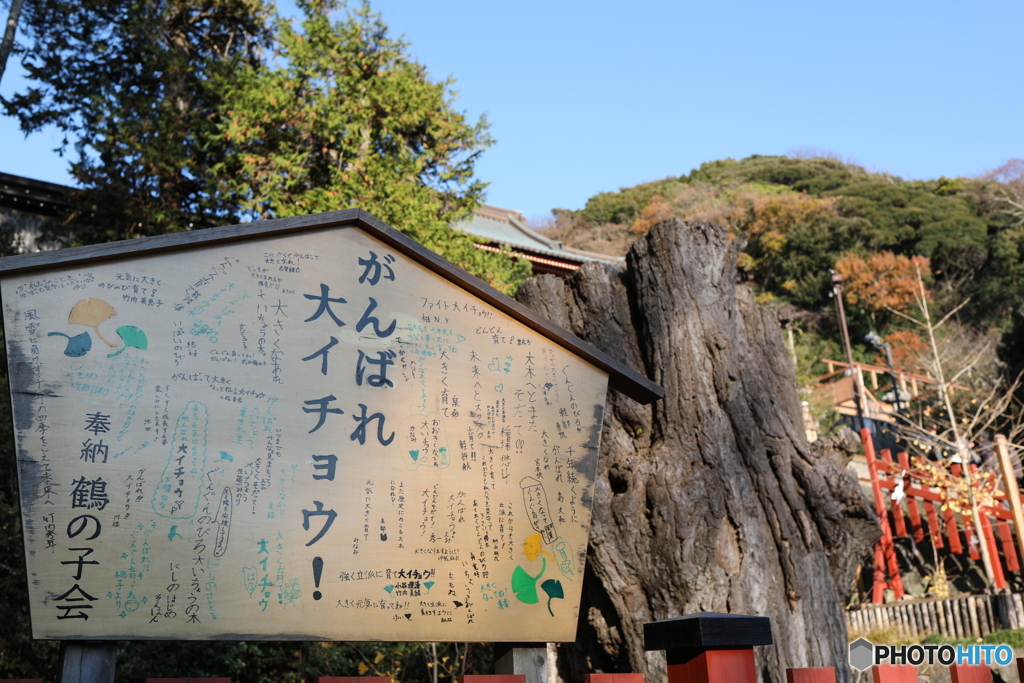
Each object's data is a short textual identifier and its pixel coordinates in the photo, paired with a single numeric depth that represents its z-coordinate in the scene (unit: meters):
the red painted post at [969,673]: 1.90
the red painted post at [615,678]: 1.82
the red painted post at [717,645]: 1.79
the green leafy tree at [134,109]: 8.87
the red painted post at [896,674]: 1.86
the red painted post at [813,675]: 1.89
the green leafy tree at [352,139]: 8.34
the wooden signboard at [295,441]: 2.35
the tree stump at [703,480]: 4.28
